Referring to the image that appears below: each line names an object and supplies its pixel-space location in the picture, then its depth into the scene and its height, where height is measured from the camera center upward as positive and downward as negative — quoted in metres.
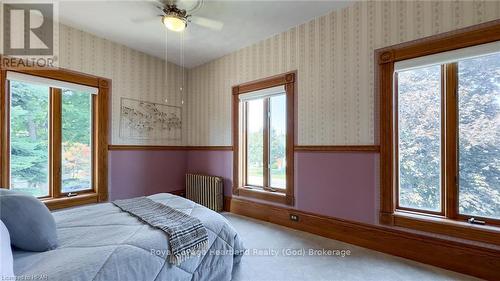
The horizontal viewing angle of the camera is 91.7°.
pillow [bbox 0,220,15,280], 1.03 -0.53
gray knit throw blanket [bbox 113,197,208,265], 1.61 -0.62
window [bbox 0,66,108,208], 2.97 +0.05
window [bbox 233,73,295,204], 3.31 +0.03
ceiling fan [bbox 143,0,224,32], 2.54 +1.40
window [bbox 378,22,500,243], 2.10 +0.05
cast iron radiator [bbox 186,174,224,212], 4.05 -0.87
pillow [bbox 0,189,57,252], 1.37 -0.48
